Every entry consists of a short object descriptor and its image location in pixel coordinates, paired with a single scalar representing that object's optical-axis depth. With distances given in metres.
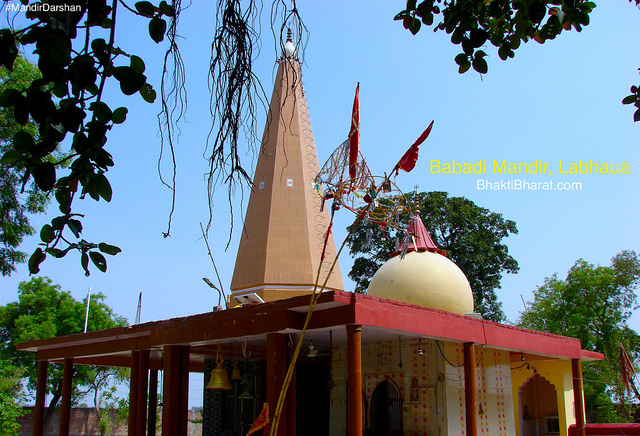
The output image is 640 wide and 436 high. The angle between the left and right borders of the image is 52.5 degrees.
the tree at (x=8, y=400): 19.56
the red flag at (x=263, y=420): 8.77
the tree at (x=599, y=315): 25.42
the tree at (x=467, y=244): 26.56
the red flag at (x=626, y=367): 15.45
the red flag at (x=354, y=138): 10.67
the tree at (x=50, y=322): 25.80
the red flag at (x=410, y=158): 9.80
